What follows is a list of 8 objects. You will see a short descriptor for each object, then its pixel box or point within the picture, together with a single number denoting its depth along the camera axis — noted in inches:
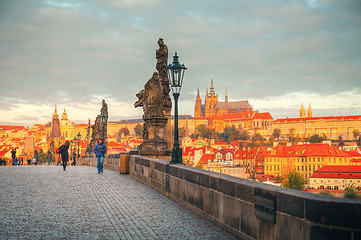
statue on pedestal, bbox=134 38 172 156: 609.0
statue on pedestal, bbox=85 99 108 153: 1270.9
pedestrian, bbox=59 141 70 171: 816.9
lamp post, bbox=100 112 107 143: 1212.5
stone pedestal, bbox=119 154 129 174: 634.2
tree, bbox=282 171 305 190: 2716.5
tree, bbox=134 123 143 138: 7132.9
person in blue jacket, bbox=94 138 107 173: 651.5
